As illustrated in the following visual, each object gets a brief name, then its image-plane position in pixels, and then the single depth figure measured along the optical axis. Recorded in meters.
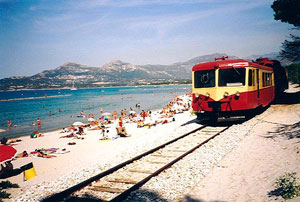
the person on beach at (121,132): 13.98
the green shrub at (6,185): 6.53
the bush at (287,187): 4.14
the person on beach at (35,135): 17.83
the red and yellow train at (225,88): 11.60
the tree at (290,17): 17.11
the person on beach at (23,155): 11.16
